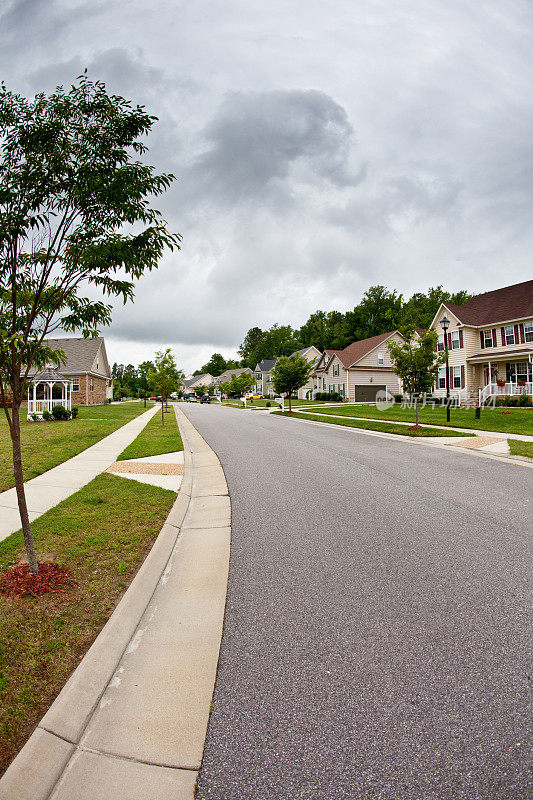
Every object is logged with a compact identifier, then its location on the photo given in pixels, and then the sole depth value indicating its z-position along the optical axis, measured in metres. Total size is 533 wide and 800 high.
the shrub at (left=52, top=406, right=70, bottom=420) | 24.72
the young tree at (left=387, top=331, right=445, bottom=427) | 18.14
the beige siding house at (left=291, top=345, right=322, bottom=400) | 58.88
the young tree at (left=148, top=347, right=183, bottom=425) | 24.07
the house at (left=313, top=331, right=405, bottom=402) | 45.97
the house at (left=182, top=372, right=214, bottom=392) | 140.16
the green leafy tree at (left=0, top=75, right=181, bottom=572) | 4.05
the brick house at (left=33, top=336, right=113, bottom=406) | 39.91
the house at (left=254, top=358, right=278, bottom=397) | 81.44
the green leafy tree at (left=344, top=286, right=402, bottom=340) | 75.19
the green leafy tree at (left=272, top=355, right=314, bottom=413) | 34.03
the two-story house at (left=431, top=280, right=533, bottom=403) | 29.17
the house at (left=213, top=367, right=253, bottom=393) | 114.94
